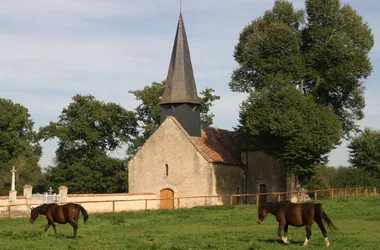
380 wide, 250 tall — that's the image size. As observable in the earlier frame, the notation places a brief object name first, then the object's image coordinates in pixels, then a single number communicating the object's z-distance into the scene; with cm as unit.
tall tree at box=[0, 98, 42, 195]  6438
